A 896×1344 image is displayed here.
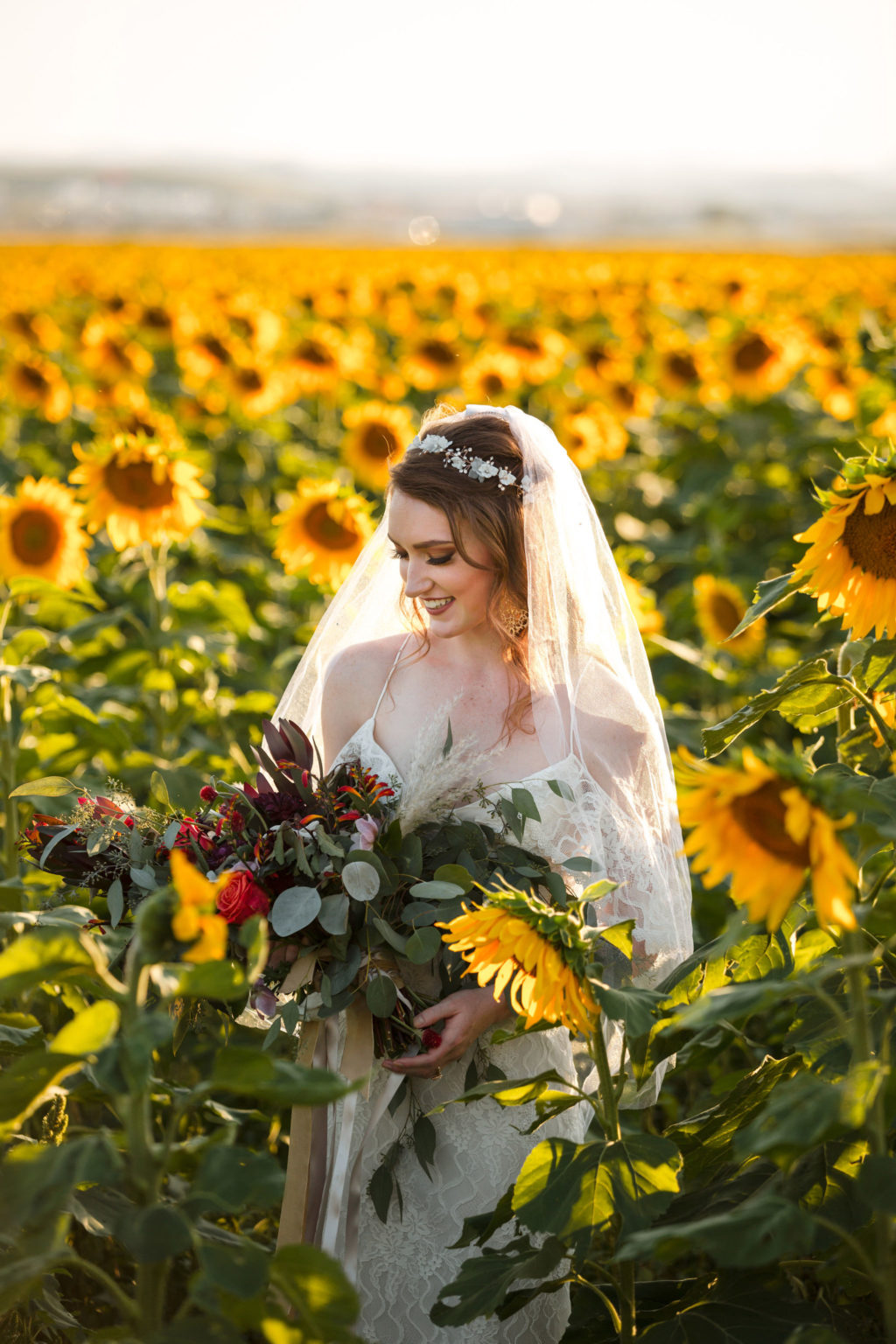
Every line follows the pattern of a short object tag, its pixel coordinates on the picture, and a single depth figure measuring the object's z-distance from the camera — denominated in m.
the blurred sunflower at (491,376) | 7.20
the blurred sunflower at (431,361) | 8.00
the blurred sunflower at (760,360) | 7.08
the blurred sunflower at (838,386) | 6.60
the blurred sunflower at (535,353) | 7.64
